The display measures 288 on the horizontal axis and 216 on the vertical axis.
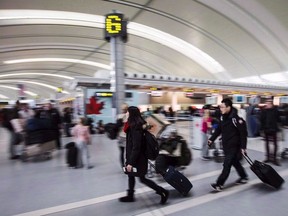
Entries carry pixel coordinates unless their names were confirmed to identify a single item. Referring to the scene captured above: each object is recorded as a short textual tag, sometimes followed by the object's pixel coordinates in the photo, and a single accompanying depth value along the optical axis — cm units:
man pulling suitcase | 380
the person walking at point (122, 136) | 482
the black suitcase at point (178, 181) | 356
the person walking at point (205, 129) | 627
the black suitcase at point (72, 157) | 557
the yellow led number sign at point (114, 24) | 791
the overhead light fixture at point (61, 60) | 3297
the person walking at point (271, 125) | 550
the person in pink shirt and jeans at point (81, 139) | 558
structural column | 816
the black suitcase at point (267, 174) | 385
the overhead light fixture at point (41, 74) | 4259
